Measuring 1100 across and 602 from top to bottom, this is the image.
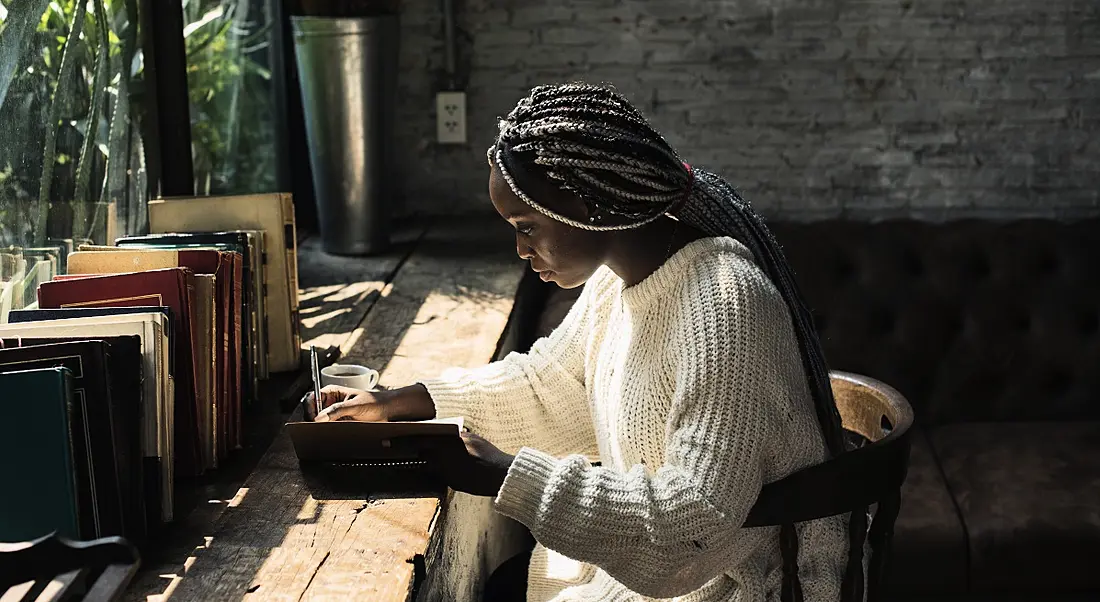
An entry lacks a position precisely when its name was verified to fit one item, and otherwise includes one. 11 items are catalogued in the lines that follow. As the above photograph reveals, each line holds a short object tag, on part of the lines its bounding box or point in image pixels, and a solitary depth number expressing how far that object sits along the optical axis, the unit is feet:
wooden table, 4.48
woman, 4.60
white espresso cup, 6.04
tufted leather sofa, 9.73
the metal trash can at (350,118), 9.61
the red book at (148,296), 5.27
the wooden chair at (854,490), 4.65
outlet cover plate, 11.54
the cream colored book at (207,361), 5.59
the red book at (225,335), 5.79
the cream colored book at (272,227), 6.81
